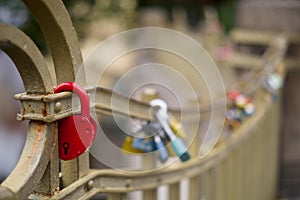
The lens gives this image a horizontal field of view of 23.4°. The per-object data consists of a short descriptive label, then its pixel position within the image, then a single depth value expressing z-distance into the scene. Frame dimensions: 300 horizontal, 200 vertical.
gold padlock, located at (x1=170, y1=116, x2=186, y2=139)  0.96
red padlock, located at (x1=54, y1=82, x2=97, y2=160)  0.69
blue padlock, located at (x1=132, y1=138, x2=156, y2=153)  0.91
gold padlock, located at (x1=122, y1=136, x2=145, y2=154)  0.92
